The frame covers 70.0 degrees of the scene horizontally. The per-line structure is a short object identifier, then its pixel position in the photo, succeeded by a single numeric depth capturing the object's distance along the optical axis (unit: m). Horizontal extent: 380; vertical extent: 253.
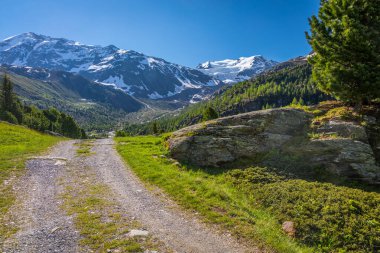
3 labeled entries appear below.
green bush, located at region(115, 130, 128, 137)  132.91
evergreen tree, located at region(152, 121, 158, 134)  95.86
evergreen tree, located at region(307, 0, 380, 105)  20.66
